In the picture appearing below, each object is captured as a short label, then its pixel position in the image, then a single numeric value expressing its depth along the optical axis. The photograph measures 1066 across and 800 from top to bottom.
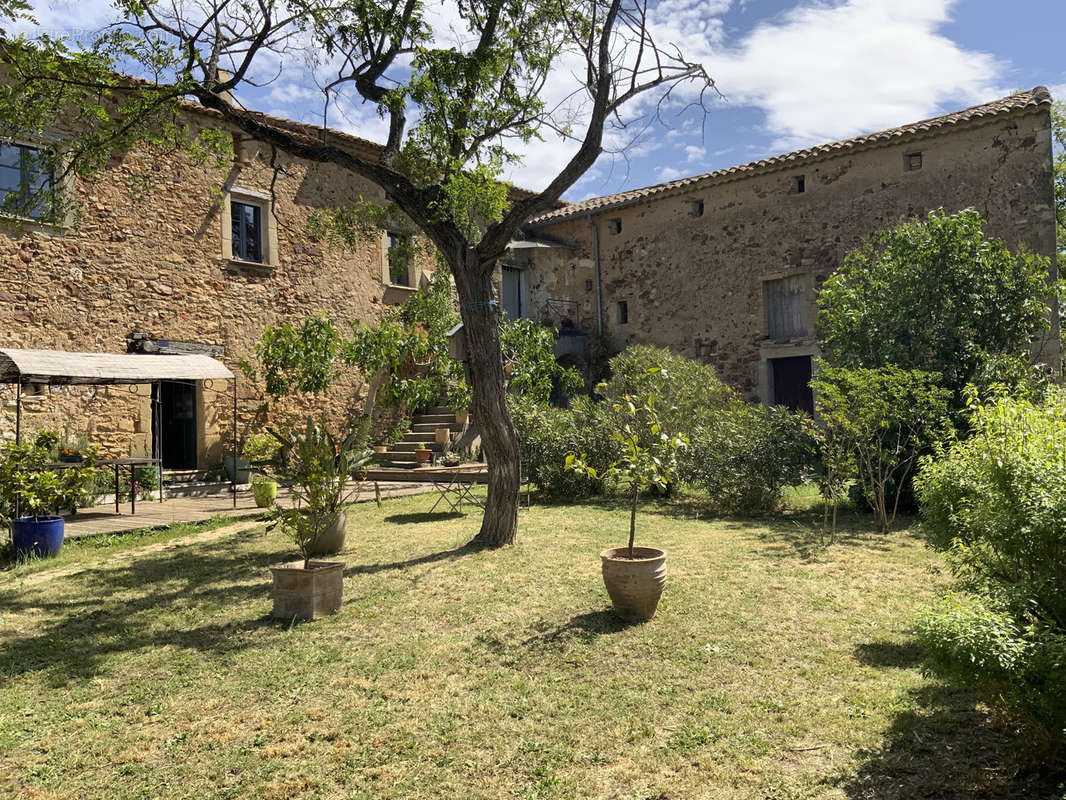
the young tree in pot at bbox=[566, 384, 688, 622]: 4.91
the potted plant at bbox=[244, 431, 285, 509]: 12.56
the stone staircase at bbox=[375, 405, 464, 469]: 14.78
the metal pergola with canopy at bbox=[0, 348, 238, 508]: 8.99
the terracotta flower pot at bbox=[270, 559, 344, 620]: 5.19
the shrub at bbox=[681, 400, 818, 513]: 9.41
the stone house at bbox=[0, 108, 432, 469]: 10.99
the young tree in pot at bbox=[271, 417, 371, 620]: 5.21
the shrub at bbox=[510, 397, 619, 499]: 11.19
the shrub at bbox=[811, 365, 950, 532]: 8.06
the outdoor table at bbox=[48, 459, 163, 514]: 9.44
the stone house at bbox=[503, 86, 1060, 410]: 13.65
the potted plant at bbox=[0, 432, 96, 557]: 7.28
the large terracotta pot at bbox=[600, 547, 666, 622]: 4.90
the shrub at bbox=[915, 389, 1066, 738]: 2.52
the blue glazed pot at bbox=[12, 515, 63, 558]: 7.25
